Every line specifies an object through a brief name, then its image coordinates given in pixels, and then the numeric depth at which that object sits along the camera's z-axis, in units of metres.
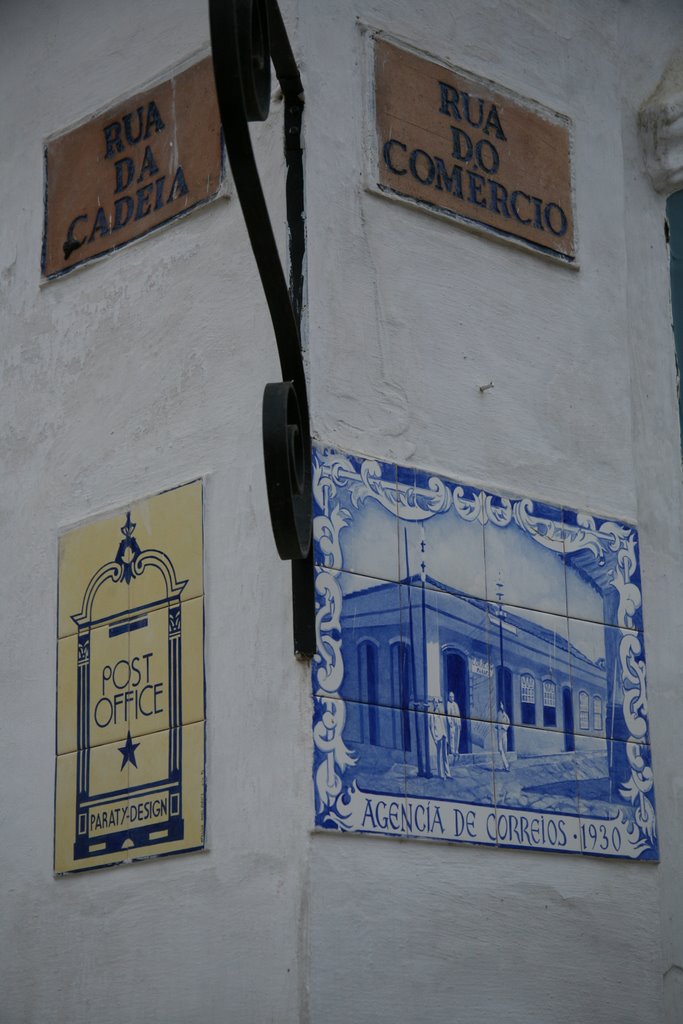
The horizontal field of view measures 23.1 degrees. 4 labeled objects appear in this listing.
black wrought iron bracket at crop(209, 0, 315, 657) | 3.48
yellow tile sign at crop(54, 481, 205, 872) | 4.39
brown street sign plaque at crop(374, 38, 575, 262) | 4.76
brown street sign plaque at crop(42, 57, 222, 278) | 4.84
